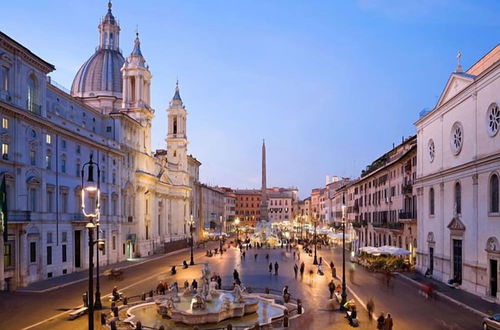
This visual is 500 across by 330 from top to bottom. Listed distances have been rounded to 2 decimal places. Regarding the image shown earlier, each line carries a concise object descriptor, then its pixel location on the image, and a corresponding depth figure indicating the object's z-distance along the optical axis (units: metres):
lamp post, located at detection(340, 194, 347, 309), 29.43
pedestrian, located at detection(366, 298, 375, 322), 27.53
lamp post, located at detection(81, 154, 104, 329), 19.50
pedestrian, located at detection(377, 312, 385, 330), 22.27
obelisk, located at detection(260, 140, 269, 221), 120.12
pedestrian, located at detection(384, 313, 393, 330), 21.59
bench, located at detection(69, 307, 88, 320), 26.86
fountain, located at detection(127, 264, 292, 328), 26.09
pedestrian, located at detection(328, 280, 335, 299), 33.87
